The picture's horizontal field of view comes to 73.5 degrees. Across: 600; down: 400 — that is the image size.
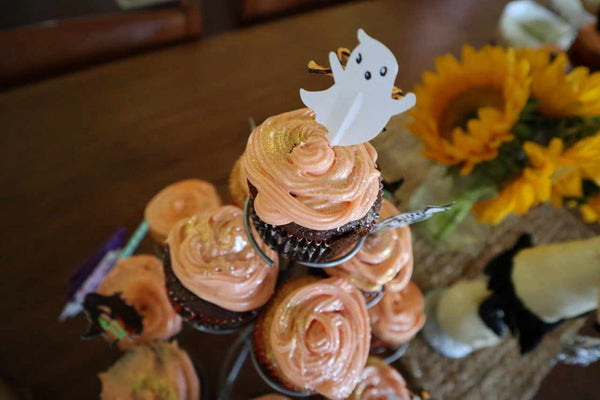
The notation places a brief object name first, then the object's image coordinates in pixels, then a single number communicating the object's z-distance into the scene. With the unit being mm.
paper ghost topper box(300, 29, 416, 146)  323
